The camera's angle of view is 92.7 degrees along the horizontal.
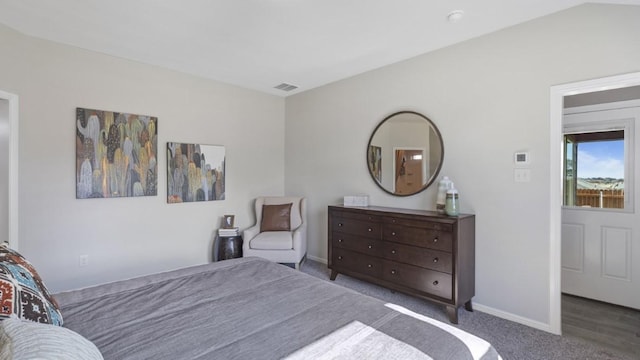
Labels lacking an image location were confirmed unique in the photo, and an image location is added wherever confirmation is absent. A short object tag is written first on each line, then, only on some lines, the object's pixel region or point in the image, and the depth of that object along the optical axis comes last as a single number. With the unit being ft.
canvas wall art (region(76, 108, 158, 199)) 10.50
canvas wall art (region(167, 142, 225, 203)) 12.53
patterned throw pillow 3.42
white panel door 9.47
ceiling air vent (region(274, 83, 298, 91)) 14.46
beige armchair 12.50
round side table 12.89
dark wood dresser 8.64
